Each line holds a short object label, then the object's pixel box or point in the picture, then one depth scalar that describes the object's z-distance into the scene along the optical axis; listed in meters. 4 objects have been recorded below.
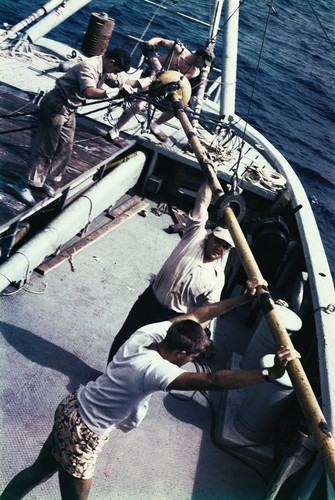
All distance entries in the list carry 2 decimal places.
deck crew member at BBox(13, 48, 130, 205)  7.20
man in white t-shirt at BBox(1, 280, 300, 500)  3.94
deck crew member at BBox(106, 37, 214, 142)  9.95
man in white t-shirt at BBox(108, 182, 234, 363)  5.71
